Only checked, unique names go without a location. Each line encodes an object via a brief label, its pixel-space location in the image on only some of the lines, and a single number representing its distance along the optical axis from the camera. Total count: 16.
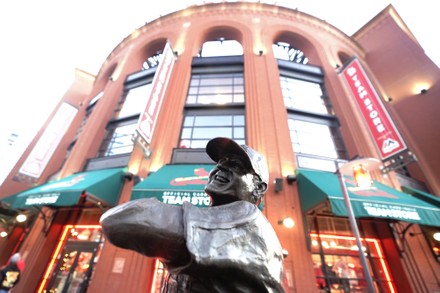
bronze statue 0.89
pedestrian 5.87
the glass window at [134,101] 11.28
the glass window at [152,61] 17.42
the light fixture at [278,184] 7.11
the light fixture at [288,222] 6.48
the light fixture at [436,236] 6.89
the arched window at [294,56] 16.66
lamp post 5.09
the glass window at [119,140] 10.02
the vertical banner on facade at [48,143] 10.76
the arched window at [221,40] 14.36
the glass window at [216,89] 10.50
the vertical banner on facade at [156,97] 7.83
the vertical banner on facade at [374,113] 7.93
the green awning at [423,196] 7.89
